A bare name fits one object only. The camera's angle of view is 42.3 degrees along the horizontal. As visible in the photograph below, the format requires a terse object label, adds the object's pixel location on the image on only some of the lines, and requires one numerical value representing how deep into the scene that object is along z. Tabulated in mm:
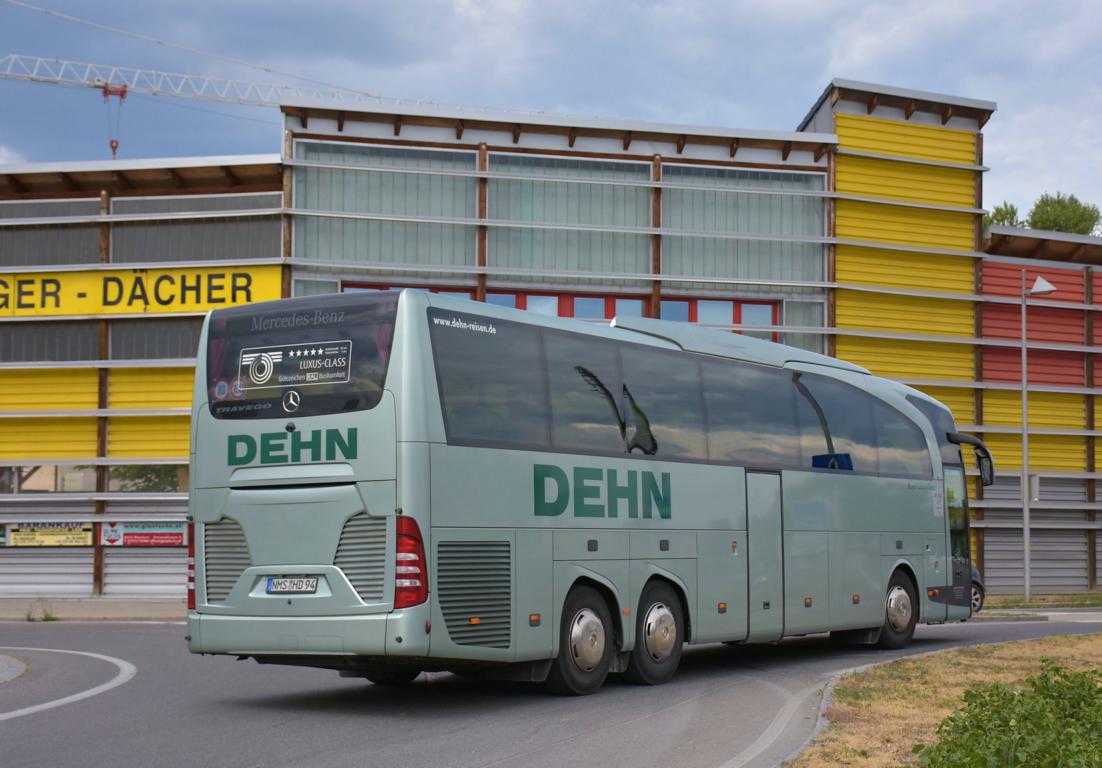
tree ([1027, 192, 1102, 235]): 72438
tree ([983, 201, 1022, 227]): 72688
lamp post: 34906
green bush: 7121
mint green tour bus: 11375
